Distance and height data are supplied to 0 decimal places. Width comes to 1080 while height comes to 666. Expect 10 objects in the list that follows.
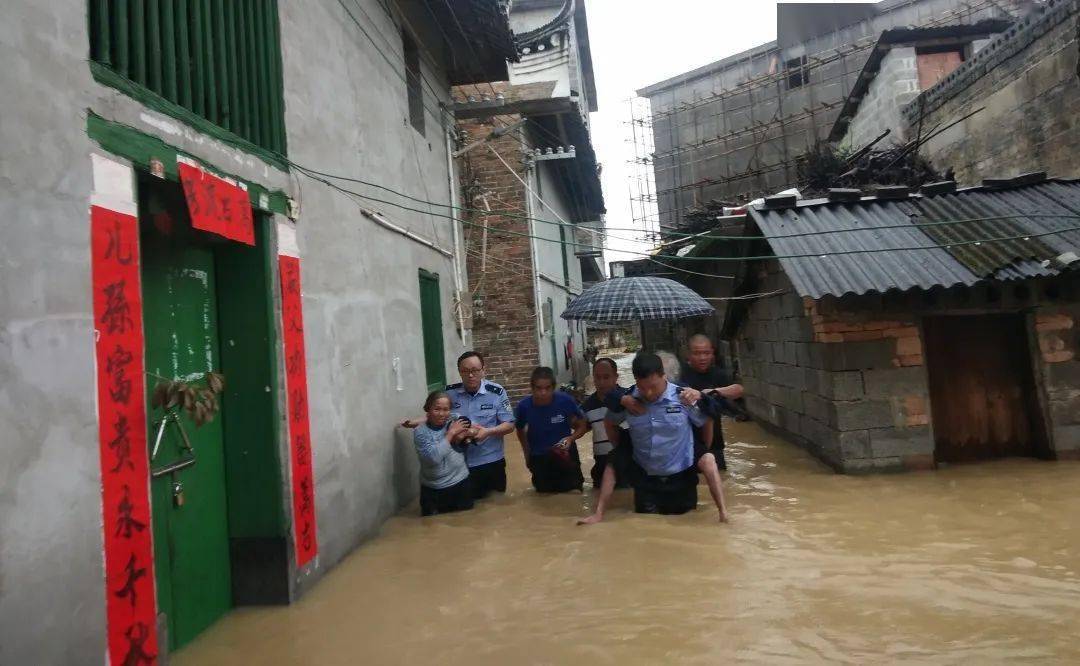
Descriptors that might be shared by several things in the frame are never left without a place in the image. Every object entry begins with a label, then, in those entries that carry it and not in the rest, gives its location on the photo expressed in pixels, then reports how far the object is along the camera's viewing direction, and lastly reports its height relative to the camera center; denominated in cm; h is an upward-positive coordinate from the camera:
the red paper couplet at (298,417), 400 -24
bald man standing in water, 613 -24
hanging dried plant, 298 -5
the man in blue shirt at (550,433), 627 -73
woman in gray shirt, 550 -79
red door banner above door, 321 +94
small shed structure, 666 +0
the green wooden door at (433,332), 770 +43
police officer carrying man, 503 -77
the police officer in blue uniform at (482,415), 609 -49
